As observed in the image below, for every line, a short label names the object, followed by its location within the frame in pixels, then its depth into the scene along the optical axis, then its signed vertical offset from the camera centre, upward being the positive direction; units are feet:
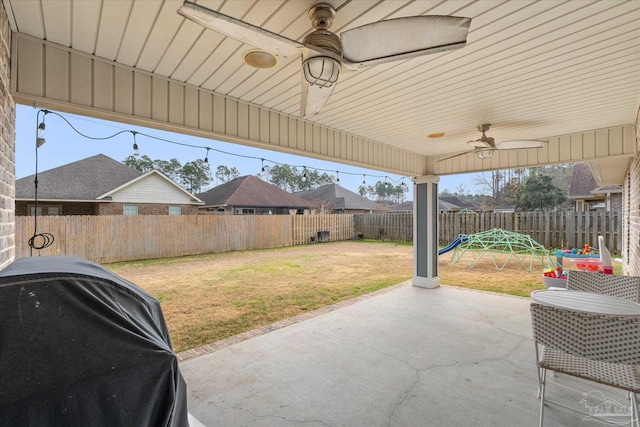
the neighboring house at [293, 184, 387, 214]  83.43 +3.94
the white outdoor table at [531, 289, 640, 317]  7.60 -2.38
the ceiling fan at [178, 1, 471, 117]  4.37 +2.75
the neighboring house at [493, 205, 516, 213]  88.23 +1.96
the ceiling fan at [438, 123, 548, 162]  11.95 +2.80
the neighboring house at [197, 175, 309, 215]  65.67 +3.62
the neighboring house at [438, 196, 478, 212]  106.02 +4.53
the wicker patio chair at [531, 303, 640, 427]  5.80 -2.59
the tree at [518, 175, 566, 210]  70.51 +4.76
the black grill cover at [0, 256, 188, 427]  2.61 -1.37
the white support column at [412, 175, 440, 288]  19.61 -1.13
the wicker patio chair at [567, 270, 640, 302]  9.25 -2.28
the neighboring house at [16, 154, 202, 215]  43.16 +3.69
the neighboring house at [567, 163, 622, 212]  40.71 +3.16
